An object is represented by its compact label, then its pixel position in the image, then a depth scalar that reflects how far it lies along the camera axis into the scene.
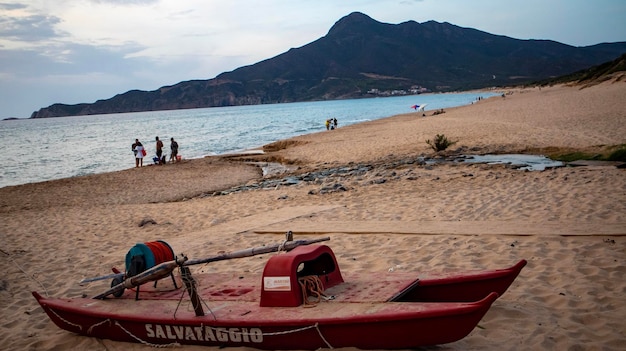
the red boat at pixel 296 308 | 4.16
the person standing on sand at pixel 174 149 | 28.55
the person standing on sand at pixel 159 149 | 27.64
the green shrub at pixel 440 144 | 19.95
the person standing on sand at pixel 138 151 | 27.88
